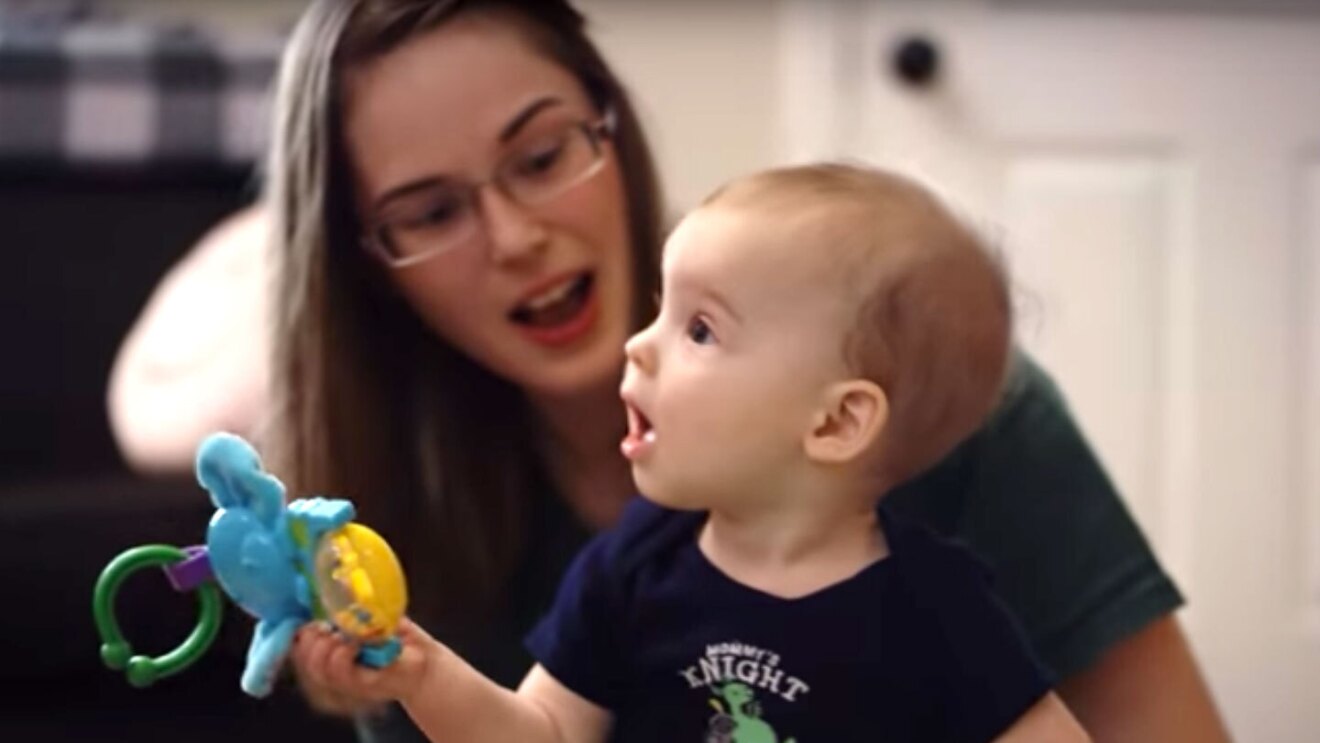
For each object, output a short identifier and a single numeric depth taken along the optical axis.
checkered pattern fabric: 3.26
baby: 1.64
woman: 1.93
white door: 3.56
